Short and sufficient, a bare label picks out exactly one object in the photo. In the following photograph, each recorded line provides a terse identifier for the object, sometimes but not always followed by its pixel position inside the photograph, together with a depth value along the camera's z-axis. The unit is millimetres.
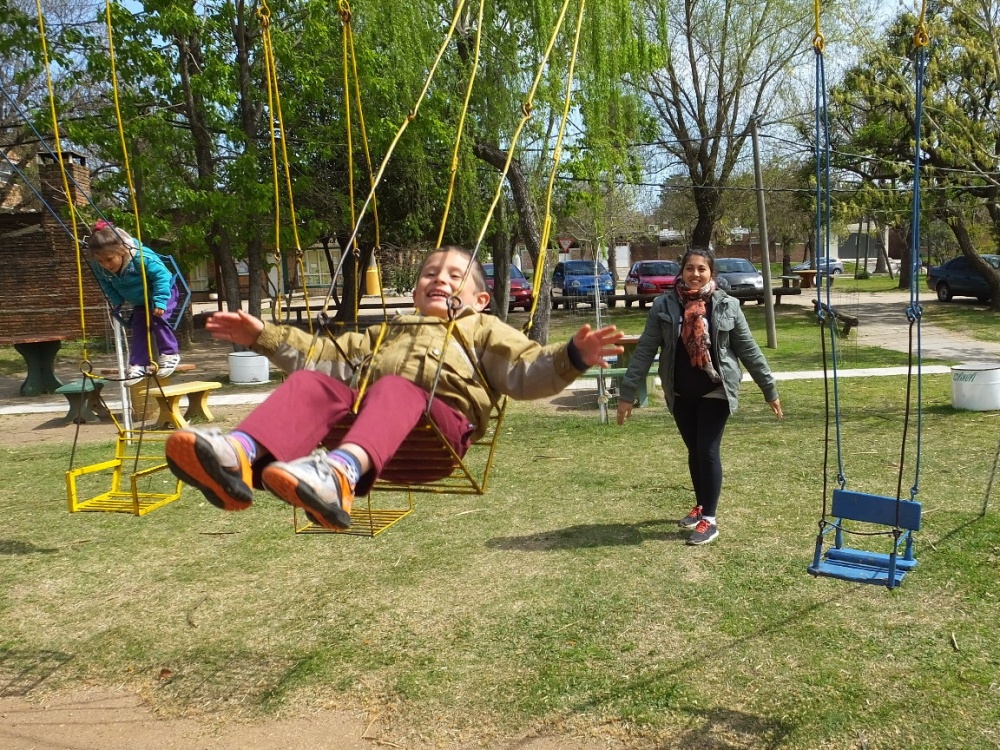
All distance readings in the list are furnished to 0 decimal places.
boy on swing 2719
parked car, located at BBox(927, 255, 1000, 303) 23391
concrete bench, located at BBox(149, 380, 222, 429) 9059
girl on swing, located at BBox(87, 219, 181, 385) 5078
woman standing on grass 4859
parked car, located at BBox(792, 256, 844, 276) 40681
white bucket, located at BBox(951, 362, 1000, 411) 8602
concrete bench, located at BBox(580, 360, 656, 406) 9609
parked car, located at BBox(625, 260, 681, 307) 27906
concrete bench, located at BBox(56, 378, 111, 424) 10484
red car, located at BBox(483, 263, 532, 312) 26906
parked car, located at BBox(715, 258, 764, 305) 25547
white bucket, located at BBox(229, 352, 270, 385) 13805
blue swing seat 3295
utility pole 15969
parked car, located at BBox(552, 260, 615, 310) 28219
